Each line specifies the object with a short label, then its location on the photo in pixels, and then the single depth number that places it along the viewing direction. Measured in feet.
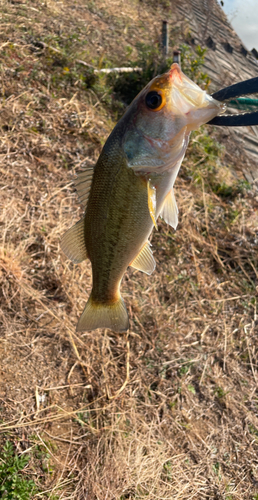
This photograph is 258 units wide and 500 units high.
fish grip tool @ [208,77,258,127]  0.88
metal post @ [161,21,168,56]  4.53
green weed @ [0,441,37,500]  1.50
